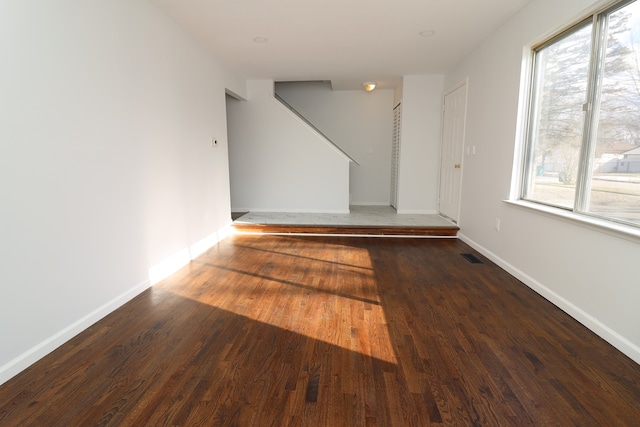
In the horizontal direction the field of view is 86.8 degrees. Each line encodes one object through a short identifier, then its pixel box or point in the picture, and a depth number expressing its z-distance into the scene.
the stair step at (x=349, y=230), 4.87
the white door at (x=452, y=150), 4.83
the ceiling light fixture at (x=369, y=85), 6.14
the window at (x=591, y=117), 2.09
